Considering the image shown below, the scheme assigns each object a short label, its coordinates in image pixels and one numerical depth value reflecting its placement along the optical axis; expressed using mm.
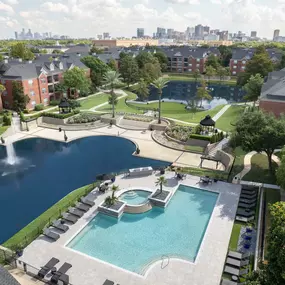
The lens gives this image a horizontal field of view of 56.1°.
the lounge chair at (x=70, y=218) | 25328
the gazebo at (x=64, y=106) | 58094
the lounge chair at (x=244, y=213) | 25953
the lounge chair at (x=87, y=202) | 27908
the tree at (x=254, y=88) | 62891
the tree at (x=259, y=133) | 29969
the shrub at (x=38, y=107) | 66062
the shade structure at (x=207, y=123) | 44438
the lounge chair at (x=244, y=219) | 25147
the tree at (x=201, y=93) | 69438
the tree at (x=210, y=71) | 103938
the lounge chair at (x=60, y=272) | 18828
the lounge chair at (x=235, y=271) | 19281
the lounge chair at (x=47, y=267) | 19391
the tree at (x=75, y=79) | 69250
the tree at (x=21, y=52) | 105031
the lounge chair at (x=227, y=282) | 18297
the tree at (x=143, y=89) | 76000
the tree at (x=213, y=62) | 114688
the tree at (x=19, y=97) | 62875
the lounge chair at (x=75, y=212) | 26125
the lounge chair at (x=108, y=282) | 18348
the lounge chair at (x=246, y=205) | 27188
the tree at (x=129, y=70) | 92062
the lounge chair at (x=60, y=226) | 24194
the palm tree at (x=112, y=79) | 57312
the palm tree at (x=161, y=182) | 29222
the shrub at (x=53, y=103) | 70438
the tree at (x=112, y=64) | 95475
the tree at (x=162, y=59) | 122250
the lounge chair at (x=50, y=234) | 23188
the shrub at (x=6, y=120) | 53231
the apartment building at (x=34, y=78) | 64812
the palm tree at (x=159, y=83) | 54078
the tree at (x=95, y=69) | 84938
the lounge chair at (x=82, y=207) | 26972
